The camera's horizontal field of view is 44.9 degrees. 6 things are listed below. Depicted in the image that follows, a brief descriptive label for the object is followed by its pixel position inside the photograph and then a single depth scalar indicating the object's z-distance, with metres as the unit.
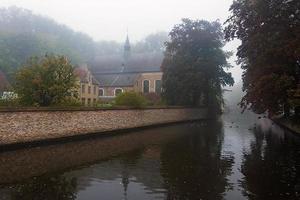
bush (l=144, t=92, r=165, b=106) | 61.92
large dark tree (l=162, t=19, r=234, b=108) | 49.78
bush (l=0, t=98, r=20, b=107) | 25.79
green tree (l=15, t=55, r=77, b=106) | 26.12
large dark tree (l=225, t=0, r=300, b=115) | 23.47
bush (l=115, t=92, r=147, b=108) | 35.16
